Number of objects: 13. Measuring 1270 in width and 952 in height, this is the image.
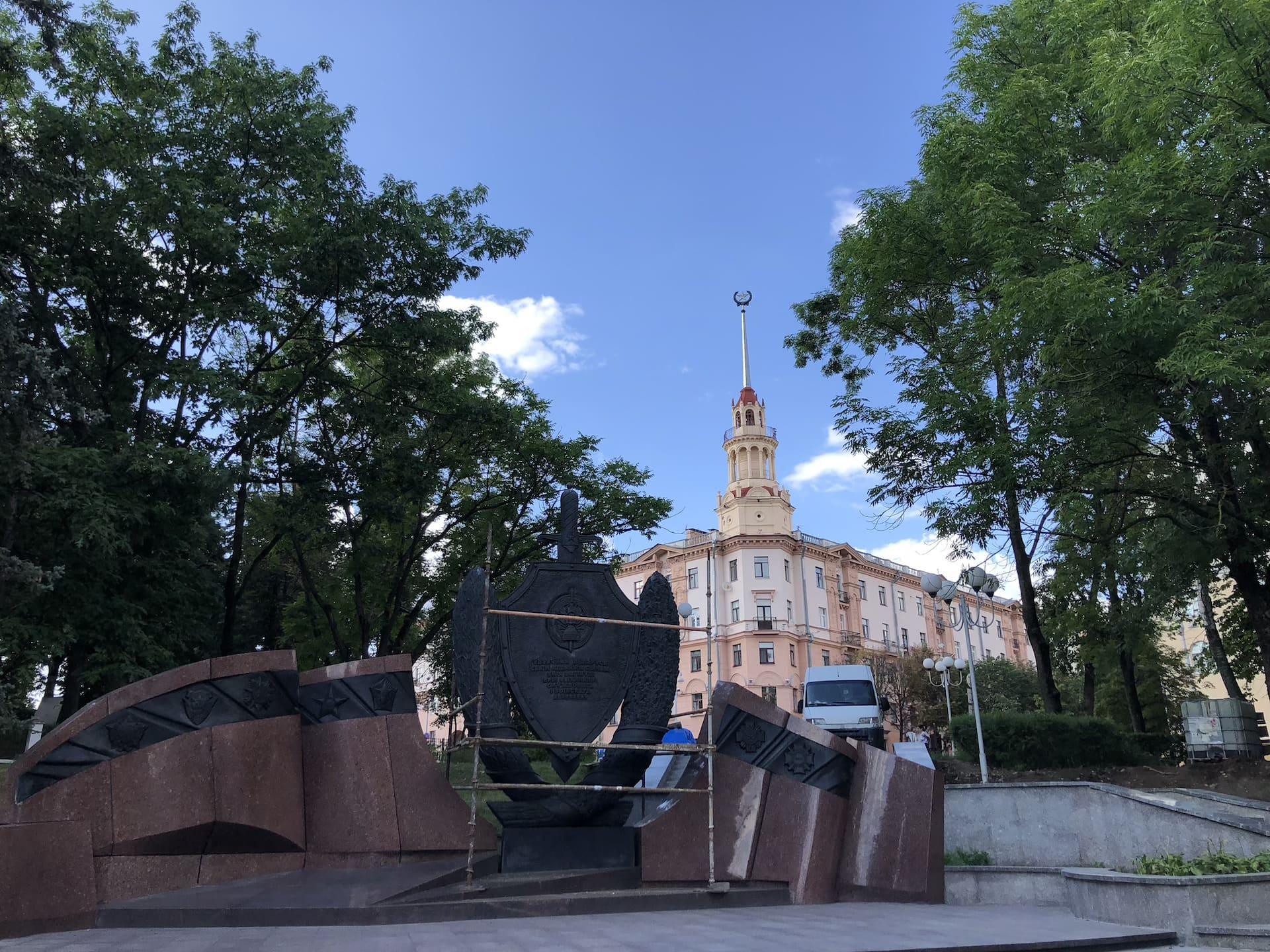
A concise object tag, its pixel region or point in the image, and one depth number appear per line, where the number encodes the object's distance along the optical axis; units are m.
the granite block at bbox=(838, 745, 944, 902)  9.48
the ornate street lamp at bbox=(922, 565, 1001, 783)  14.05
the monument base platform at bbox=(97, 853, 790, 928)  7.55
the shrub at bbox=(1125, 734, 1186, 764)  18.09
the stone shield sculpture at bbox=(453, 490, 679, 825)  9.21
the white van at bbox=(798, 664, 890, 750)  19.05
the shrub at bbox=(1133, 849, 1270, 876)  7.85
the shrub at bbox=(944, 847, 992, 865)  11.41
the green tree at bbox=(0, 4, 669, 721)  13.95
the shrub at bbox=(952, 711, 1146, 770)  15.33
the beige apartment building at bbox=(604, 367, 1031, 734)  53.47
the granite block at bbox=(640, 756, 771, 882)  9.03
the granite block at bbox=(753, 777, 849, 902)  9.27
